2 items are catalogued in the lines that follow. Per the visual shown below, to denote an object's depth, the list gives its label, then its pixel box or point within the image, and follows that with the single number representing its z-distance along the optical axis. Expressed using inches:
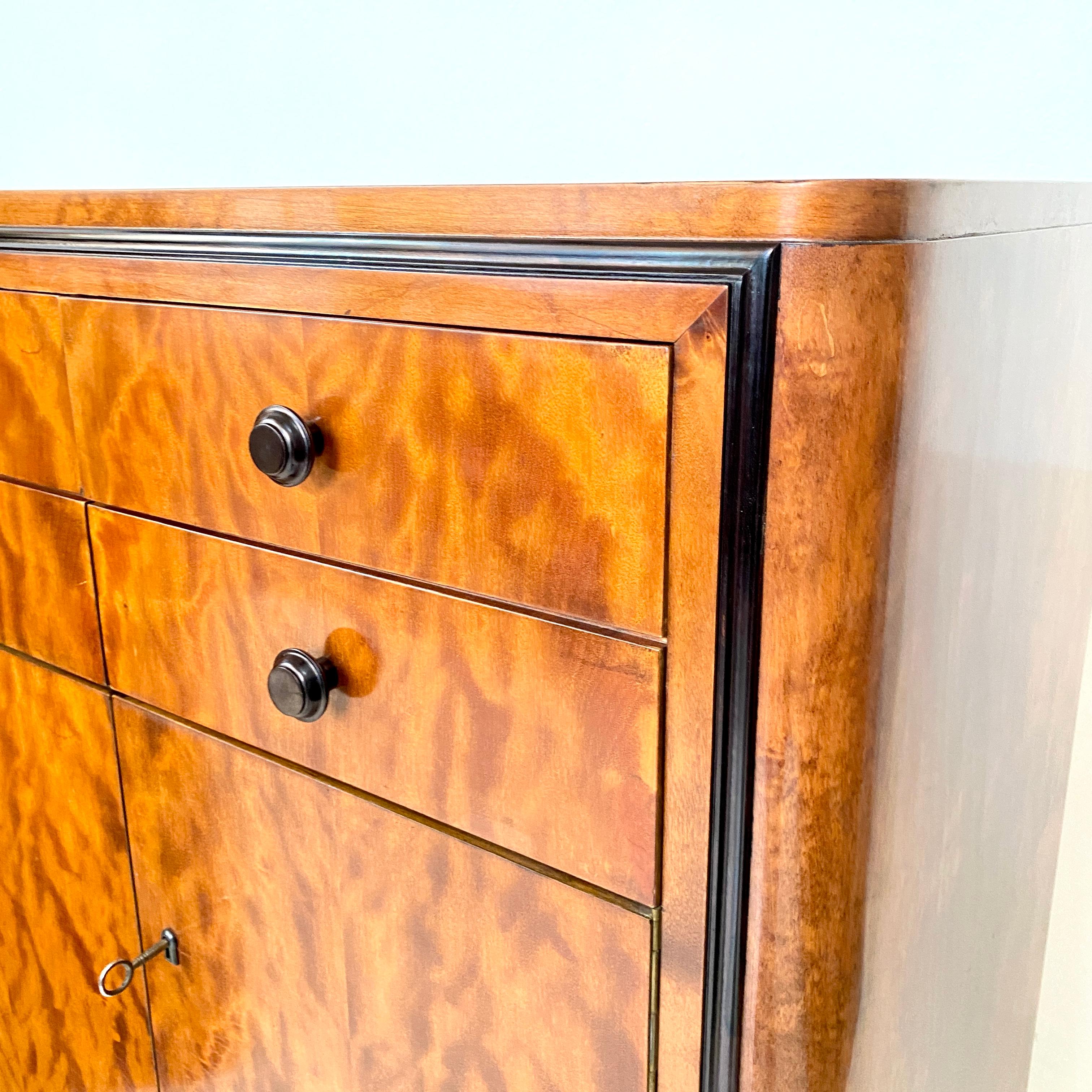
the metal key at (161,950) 28.3
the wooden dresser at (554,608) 16.6
